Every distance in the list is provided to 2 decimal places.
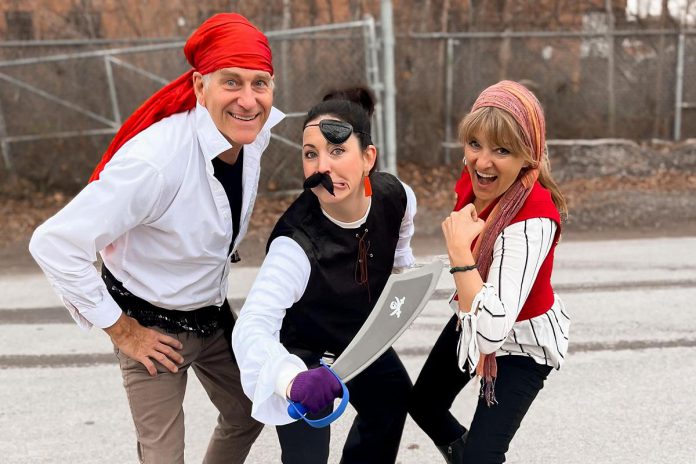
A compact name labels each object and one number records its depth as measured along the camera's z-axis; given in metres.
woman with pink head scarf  2.70
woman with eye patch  2.76
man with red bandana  2.72
